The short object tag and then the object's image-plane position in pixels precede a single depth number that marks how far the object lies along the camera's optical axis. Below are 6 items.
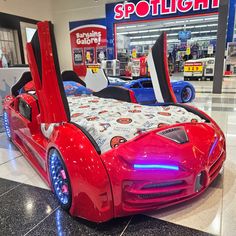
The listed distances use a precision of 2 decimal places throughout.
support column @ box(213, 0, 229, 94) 5.11
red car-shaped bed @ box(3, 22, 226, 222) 1.07
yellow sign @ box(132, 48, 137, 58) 10.79
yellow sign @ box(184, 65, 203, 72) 9.14
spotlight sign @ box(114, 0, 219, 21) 8.38
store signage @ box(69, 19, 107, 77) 10.27
